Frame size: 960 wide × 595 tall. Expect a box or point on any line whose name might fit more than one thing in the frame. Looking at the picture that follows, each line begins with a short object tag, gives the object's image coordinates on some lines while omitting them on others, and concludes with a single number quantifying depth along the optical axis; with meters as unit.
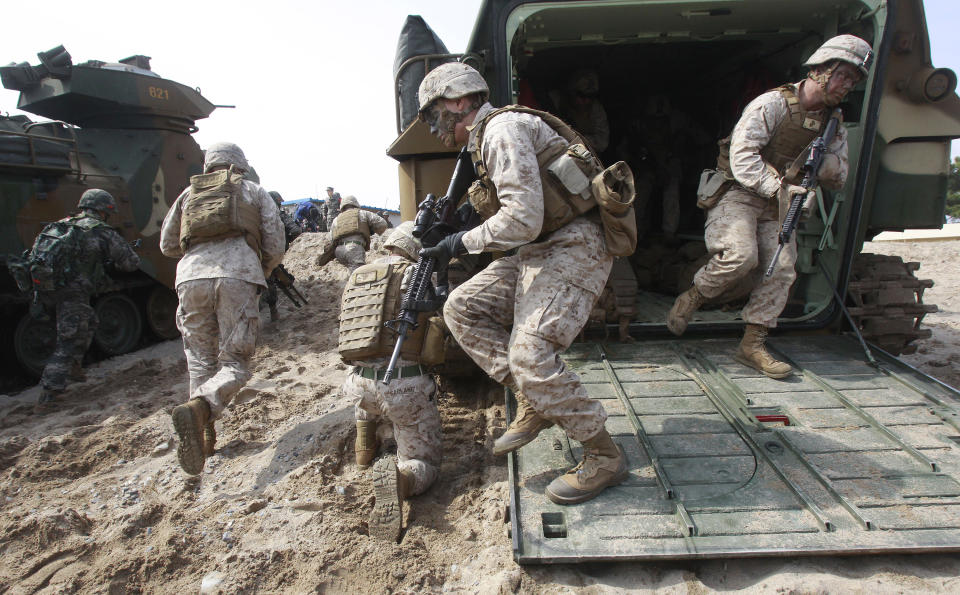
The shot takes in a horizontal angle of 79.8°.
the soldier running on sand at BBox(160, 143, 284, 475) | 3.63
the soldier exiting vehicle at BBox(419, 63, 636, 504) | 2.35
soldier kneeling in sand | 2.85
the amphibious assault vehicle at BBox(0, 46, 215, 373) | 5.47
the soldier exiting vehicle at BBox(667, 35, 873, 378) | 3.44
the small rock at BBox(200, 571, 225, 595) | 2.23
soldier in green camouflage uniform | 5.04
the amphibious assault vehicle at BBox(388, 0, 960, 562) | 2.28
